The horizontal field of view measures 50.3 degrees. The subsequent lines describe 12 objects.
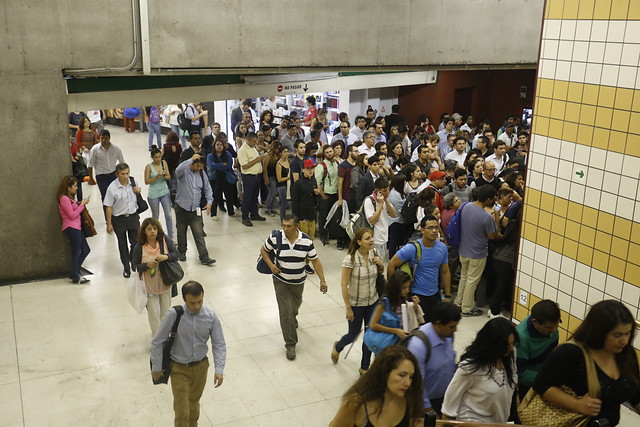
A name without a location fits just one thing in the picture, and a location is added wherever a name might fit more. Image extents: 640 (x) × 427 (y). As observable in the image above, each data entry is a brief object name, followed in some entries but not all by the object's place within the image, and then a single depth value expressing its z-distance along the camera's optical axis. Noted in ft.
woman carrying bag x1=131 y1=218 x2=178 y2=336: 22.77
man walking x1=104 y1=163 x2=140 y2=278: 30.40
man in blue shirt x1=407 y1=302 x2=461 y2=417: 15.87
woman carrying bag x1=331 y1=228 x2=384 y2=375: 21.77
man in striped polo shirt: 23.30
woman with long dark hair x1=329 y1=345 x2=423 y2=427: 12.42
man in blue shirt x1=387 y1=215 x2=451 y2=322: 22.22
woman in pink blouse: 29.81
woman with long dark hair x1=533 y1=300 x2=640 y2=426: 13.23
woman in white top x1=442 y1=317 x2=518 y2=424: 14.29
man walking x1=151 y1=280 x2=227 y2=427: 17.35
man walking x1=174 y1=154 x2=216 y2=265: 32.22
